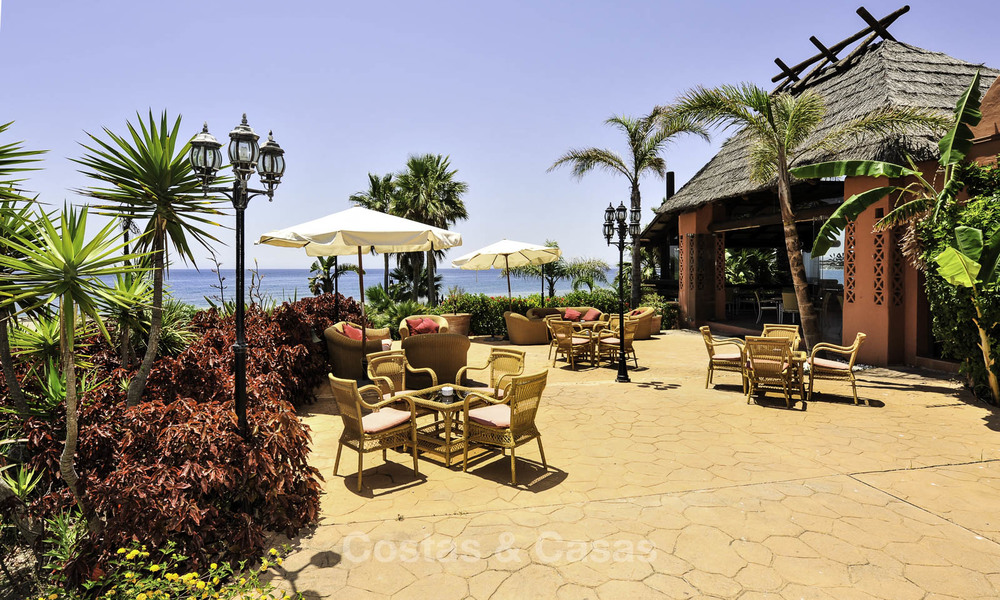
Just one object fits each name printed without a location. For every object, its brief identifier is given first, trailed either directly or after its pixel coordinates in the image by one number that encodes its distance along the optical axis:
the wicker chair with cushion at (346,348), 8.34
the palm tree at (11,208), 3.53
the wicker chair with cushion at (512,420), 4.66
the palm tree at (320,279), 22.20
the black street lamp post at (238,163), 3.87
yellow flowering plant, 2.63
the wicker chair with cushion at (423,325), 10.59
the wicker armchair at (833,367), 7.24
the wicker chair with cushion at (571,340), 10.43
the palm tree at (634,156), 17.14
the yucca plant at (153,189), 4.06
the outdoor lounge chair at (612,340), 10.38
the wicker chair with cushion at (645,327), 13.43
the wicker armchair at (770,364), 7.22
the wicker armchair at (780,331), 9.02
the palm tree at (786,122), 9.31
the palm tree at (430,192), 24.22
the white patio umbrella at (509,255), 14.59
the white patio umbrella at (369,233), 7.20
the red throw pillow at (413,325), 10.59
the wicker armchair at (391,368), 6.23
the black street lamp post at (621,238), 8.97
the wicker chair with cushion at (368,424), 4.55
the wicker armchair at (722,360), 7.89
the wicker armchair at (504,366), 6.07
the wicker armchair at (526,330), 13.99
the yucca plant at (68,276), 2.95
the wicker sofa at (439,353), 7.73
